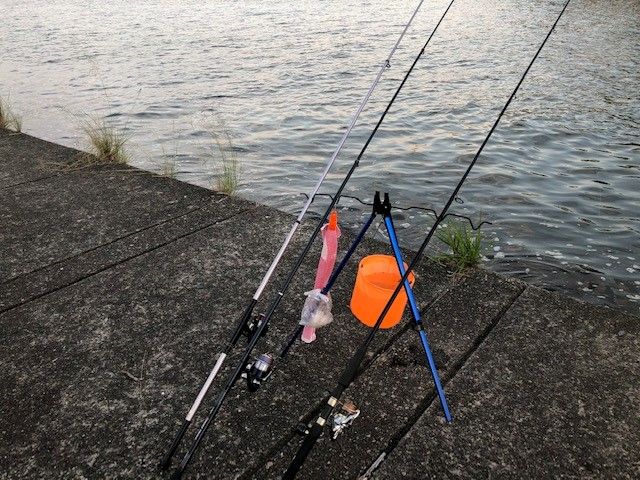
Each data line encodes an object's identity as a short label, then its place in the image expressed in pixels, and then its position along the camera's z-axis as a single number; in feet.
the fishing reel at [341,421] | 6.99
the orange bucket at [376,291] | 8.90
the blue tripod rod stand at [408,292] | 7.25
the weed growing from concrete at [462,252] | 11.16
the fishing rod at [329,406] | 5.31
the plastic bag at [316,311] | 8.11
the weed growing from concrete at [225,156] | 14.76
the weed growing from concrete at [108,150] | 17.28
